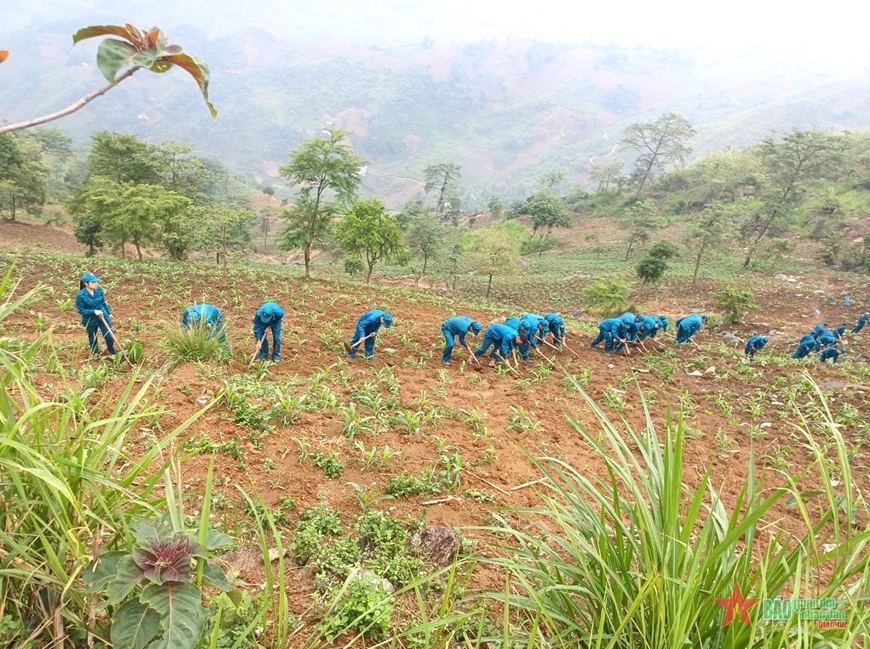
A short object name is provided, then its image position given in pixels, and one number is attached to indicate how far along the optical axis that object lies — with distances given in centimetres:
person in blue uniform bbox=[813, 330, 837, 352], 1069
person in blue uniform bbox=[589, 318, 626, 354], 934
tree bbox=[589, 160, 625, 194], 6044
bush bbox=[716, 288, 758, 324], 1500
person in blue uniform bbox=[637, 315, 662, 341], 987
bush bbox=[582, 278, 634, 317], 1814
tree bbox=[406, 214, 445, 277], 2862
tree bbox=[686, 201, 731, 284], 2108
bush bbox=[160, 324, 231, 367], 536
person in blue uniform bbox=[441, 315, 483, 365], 762
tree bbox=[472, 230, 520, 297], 2266
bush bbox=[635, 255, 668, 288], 2075
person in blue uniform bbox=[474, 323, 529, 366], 767
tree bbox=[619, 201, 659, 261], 3112
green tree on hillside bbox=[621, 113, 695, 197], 5194
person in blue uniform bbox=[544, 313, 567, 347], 880
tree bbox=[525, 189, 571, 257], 4159
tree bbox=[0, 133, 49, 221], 2759
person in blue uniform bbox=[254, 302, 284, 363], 619
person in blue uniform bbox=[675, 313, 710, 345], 1073
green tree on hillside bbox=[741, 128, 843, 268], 2731
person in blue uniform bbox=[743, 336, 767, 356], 1055
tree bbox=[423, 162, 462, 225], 6075
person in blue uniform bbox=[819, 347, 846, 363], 1063
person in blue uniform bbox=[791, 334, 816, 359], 1084
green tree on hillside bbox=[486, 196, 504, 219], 5525
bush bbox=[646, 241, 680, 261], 2131
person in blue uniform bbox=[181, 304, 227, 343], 574
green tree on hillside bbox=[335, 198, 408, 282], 1797
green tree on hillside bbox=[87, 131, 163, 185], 2247
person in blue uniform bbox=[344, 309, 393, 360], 715
